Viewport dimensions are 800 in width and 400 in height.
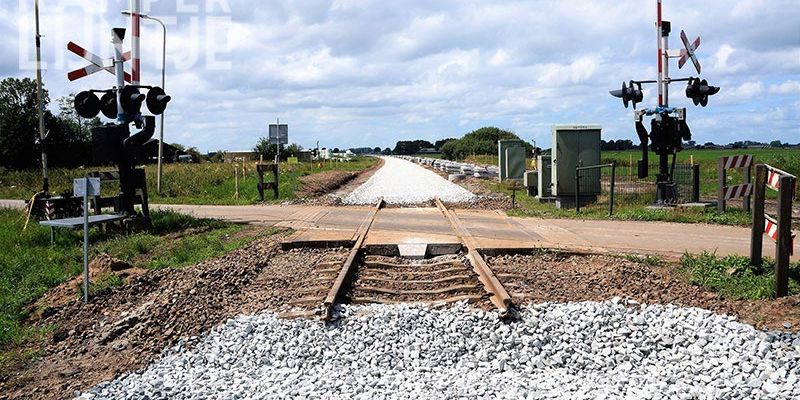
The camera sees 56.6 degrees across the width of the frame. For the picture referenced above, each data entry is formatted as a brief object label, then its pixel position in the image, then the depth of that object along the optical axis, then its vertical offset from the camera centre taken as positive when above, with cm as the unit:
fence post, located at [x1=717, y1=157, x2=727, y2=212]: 1487 -7
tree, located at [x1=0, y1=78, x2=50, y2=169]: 6081 +329
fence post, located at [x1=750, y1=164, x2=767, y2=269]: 907 -54
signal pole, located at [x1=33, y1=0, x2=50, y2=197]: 1817 +179
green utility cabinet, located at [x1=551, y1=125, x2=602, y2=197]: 1975 +55
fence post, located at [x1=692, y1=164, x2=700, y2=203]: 1889 -31
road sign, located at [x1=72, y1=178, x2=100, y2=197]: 1026 -20
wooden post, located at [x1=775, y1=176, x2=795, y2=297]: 834 -73
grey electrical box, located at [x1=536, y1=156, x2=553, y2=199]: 2122 -4
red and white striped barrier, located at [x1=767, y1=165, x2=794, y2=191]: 871 -4
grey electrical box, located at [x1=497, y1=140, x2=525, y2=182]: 3094 +52
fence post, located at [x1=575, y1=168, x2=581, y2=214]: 1855 -45
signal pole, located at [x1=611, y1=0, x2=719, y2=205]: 1781 +141
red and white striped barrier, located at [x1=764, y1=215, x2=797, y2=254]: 871 -64
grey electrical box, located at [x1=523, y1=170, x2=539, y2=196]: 2422 -18
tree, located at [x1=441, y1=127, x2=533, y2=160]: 9355 +409
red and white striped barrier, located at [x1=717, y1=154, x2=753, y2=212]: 1173 -11
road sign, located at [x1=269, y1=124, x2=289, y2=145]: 3195 +174
